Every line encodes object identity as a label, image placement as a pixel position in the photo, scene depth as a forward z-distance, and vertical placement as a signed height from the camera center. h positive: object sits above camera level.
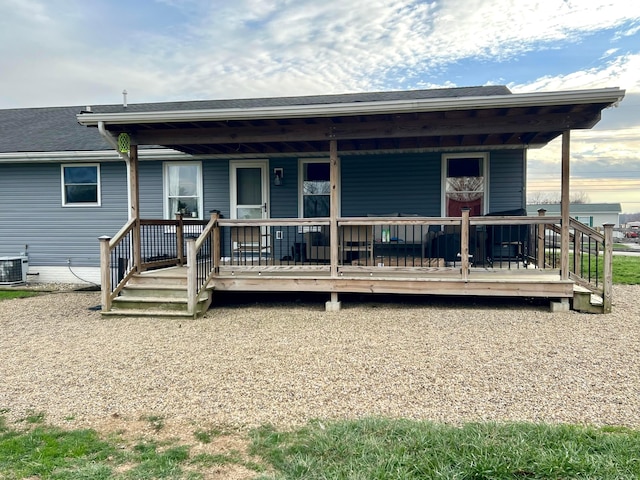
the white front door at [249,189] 9.42 +0.87
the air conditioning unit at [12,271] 9.64 -0.89
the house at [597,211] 44.05 +1.75
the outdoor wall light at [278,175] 9.28 +1.16
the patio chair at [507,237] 7.31 -0.15
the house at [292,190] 6.17 +0.85
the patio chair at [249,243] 8.53 -0.27
